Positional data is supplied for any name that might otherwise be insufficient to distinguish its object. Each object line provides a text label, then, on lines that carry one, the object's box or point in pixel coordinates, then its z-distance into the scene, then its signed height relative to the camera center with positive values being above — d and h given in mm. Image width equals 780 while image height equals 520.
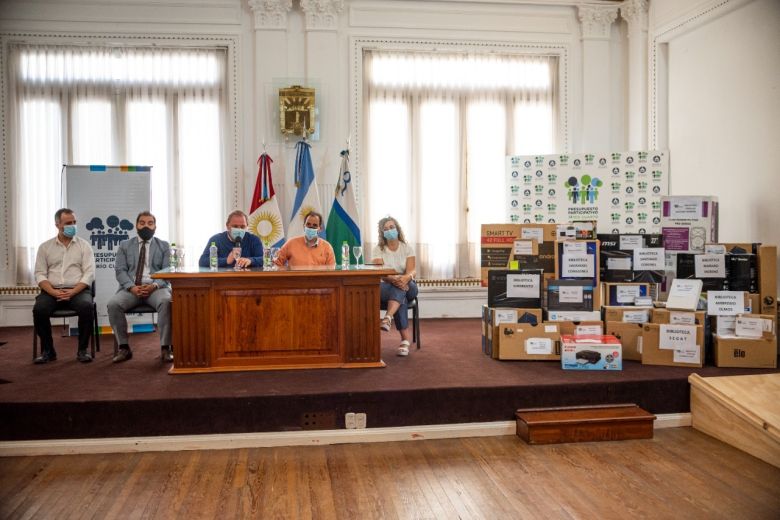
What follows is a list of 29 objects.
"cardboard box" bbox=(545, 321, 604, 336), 4711 -612
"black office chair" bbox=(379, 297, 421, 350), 5417 -580
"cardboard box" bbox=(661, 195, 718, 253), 5402 +213
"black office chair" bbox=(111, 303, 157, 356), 5098 -484
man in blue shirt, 5152 +50
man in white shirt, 4965 -231
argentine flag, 6949 +637
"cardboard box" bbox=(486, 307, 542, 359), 4801 -538
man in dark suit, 4957 -273
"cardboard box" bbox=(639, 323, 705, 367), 4570 -766
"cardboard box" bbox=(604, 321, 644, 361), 4727 -670
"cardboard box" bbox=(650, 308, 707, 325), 4550 -518
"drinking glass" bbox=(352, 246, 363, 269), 4915 -32
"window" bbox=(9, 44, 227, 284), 7043 +1406
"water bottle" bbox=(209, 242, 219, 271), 4922 -78
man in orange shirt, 5180 -32
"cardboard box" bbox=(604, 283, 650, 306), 4867 -350
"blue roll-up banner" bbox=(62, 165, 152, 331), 6293 +443
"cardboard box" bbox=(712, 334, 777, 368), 4508 -772
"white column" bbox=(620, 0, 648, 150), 7477 +2126
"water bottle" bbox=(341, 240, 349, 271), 4965 -56
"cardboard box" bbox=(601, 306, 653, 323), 4738 -513
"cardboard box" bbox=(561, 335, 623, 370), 4453 -773
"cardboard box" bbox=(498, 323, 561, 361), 4719 -715
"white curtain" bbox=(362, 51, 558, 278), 7508 +1306
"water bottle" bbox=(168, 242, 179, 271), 4944 -84
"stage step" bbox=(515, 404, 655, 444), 3725 -1074
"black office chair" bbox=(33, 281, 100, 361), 4984 -638
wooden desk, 4402 -500
